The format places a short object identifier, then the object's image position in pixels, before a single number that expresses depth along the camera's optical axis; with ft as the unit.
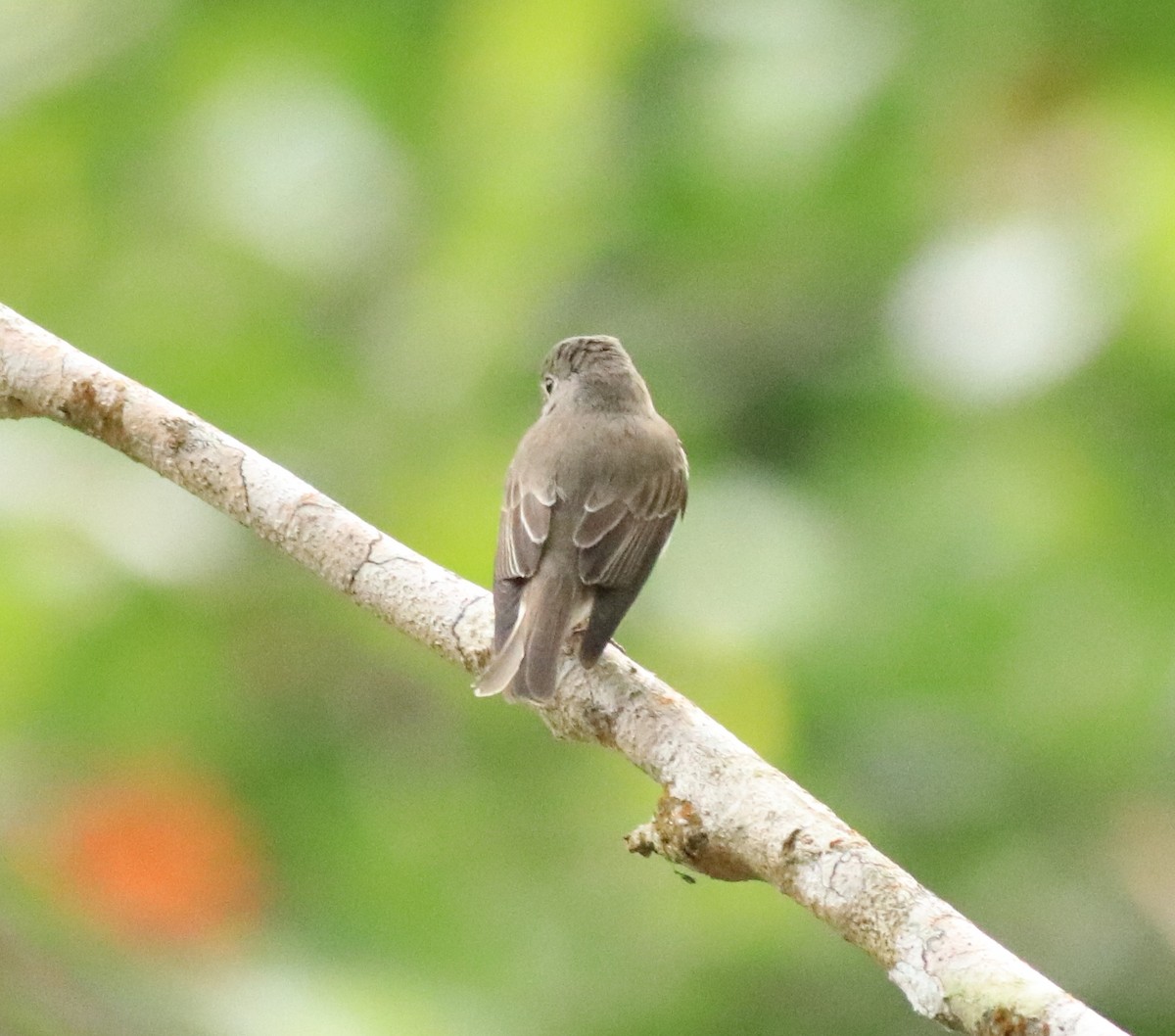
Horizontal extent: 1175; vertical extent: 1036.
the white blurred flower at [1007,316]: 29.09
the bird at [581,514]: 22.44
